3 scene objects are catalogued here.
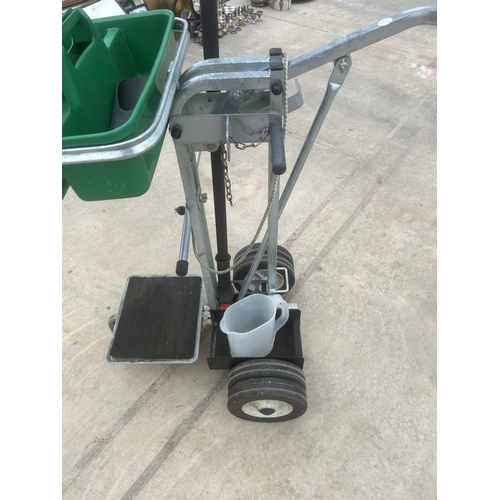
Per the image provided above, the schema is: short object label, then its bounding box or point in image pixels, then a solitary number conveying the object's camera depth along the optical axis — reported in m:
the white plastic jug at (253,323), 1.74
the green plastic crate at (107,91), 1.17
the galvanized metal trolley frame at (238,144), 1.24
